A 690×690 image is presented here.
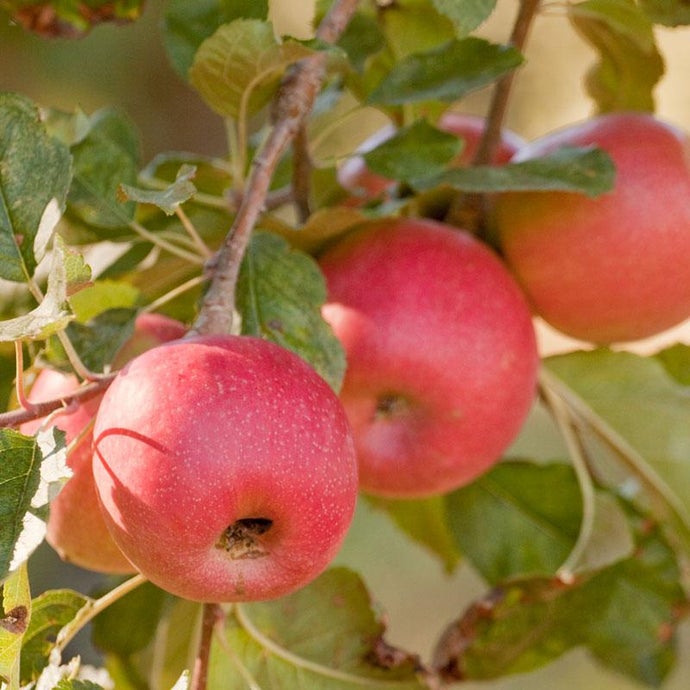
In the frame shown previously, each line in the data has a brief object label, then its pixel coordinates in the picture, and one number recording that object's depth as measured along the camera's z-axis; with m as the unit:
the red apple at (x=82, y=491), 1.52
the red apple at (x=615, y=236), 1.63
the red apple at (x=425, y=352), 1.59
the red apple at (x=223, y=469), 1.44
